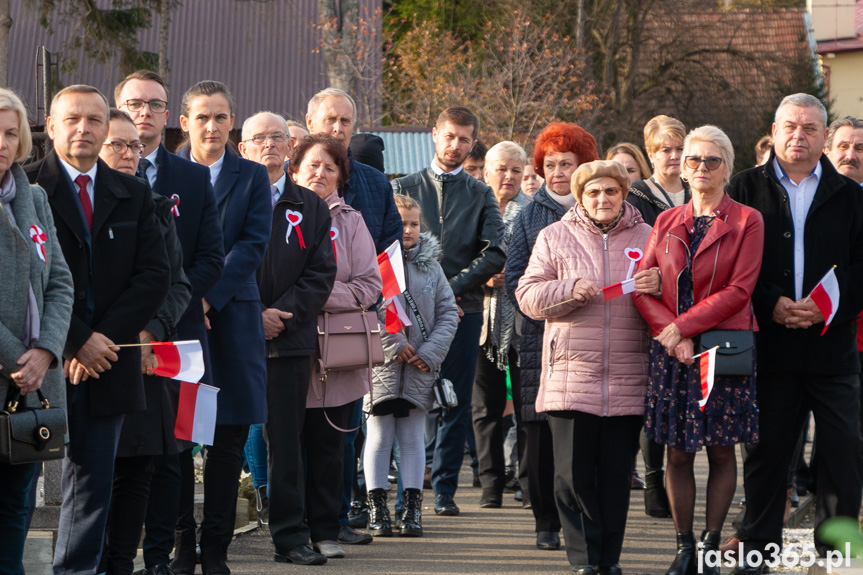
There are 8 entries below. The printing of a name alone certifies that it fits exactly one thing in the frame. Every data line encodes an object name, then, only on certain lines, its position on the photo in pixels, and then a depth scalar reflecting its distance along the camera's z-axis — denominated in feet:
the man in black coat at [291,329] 41.78
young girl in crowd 47.96
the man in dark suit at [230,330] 39.58
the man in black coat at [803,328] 40.34
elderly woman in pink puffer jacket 40.04
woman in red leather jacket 39.40
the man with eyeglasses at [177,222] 37.55
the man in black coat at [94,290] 32.30
